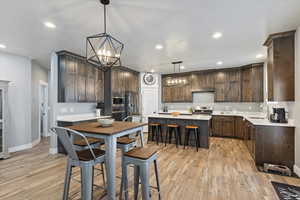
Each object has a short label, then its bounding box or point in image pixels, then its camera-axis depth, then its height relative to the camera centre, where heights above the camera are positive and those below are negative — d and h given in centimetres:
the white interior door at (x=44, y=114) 589 -59
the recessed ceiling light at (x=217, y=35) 285 +128
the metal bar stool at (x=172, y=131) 464 -109
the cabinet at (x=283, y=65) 286 +66
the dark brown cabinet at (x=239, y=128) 527 -105
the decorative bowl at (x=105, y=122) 212 -33
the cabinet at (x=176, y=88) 666 +52
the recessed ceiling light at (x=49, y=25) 246 +128
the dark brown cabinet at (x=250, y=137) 332 -96
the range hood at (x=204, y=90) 619 +39
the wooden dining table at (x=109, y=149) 171 -58
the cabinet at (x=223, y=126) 555 -104
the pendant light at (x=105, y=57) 196 +60
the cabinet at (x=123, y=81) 532 +72
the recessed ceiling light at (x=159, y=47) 351 +129
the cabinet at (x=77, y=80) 391 +57
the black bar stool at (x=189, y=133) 431 -104
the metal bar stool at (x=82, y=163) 165 -75
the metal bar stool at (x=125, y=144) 212 -66
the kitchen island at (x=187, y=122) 441 -75
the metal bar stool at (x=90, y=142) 220 -68
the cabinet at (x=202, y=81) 620 +79
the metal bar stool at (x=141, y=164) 170 -78
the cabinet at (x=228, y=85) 574 +54
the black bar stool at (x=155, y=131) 493 -111
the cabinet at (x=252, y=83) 516 +56
